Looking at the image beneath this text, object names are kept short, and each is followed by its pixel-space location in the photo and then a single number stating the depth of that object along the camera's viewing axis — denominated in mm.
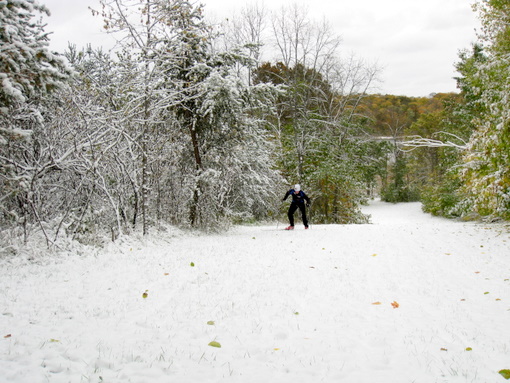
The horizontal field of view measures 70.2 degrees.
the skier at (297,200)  14289
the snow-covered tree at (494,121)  11406
